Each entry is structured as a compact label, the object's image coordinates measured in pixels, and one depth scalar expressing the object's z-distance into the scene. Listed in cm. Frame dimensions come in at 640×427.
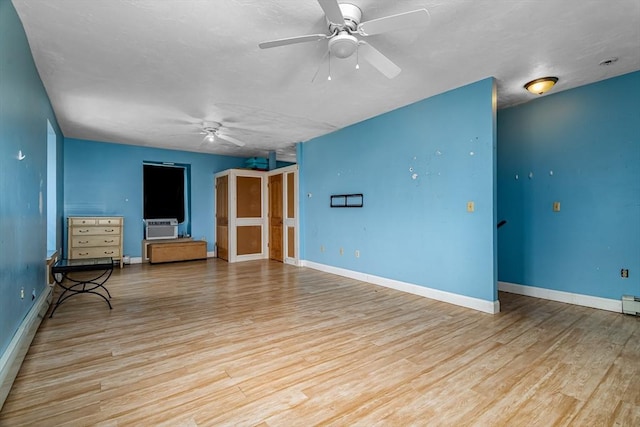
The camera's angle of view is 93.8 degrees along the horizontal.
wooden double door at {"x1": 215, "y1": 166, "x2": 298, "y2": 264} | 676
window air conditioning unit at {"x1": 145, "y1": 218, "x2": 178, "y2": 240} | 699
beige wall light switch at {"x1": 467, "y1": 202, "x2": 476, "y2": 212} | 350
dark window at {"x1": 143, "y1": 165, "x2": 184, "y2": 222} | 708
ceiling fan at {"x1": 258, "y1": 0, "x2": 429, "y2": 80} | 192
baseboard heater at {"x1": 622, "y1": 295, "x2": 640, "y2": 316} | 314
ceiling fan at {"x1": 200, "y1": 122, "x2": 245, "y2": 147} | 518
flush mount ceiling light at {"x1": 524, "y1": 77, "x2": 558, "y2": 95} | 334
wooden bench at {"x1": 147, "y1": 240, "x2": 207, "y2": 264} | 655
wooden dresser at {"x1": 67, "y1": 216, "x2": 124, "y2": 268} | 572
